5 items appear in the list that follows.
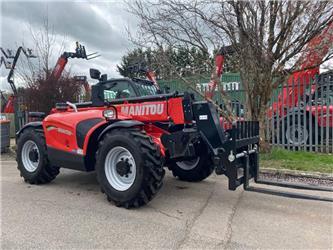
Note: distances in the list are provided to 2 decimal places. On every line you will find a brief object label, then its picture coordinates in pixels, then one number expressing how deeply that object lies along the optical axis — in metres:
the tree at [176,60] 8.95
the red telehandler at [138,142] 4.68
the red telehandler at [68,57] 12.33
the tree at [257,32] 7.55
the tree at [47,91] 11.62
